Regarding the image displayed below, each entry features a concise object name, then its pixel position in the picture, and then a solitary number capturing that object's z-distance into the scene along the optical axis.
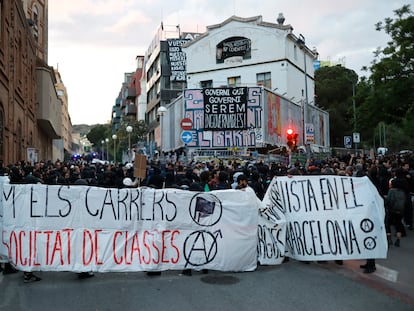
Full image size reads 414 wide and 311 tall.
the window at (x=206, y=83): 41.66
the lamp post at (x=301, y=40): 27.64
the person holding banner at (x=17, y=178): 8.01
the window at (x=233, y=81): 40.28
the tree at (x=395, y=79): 21.03
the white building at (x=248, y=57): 38.72
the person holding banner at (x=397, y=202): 9.44
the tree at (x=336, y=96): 57.38
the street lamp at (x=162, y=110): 26.68
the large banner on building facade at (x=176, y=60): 52.16
